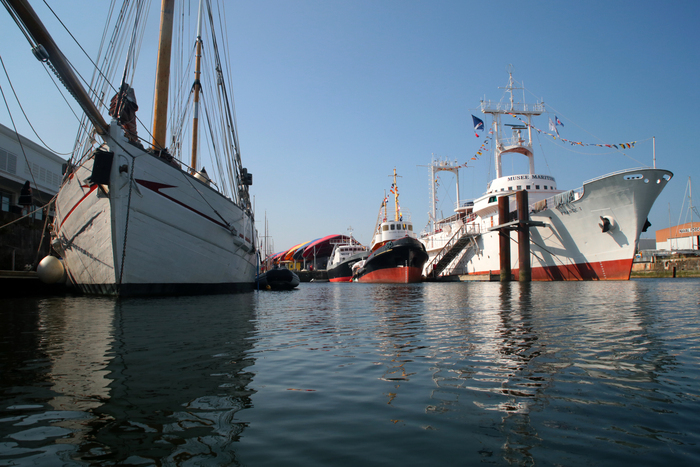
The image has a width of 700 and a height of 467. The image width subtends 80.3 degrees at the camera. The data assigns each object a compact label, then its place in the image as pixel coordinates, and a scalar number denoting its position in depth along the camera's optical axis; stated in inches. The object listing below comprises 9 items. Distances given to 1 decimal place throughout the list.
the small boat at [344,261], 2474.4
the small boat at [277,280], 1251.8
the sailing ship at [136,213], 554.7
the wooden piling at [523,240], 1213.1
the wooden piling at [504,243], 1295.5
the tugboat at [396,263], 1494.8
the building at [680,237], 2549.0
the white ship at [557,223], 1063.0
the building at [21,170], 1028.5
